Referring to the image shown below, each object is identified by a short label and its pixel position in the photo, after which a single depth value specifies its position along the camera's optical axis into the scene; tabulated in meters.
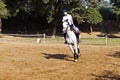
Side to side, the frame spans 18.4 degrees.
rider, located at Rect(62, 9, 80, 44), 16.00
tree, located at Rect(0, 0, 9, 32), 44.29
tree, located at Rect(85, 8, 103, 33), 56.59
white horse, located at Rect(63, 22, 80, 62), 15.91
